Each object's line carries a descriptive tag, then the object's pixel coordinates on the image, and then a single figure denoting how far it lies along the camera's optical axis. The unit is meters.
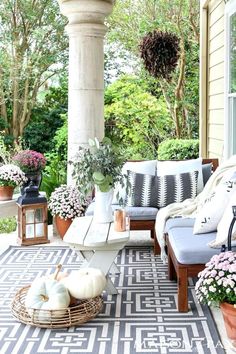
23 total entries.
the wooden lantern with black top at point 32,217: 5.62
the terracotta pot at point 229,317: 3.03
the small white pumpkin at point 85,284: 3.55
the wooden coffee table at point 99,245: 3.88
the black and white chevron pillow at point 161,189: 5.43
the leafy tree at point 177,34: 10.19
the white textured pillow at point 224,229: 3.62
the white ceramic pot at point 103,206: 4.53
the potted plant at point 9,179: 6.05
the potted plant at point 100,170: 4.42
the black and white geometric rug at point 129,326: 3.15
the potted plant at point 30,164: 6.22
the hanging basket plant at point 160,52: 7.07
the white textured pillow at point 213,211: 3.97
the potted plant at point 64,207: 5.85
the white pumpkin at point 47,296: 3.46
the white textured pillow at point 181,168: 5.61
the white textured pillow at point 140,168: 5.68
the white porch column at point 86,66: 6.14
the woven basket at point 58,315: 3.43
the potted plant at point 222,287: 3.02
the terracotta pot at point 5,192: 6.11
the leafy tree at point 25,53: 10.24
